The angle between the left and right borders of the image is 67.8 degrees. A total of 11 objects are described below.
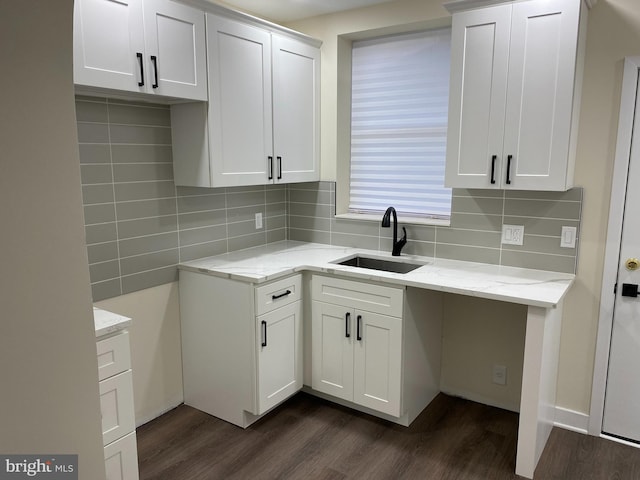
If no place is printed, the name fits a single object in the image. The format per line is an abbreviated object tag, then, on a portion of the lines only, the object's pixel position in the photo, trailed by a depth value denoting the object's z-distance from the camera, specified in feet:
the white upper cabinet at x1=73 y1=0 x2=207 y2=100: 6.58
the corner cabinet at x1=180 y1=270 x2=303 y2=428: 8.66
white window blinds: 10.11
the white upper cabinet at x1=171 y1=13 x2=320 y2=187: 8.54
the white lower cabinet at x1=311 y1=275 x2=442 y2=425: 8.63
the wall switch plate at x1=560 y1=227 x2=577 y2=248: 8.45
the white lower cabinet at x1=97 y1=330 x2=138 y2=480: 6.17
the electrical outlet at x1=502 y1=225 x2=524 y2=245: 8.93
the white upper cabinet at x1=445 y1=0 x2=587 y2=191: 7.35
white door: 7.97
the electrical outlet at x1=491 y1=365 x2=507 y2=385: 9.58
